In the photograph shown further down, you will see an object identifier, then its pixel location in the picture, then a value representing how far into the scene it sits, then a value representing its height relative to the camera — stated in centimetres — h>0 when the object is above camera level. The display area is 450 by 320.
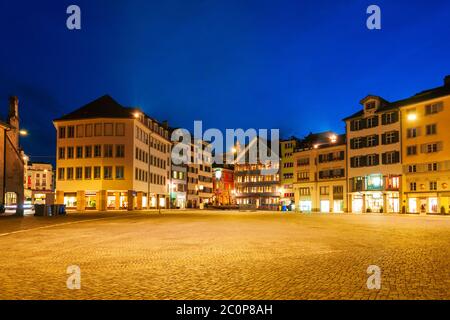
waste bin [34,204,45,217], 3863 -185
